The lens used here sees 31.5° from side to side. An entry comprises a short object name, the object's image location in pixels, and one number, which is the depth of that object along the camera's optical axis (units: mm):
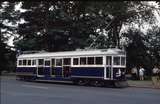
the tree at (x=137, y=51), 31202
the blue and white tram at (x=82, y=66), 22123
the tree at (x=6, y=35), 39943
